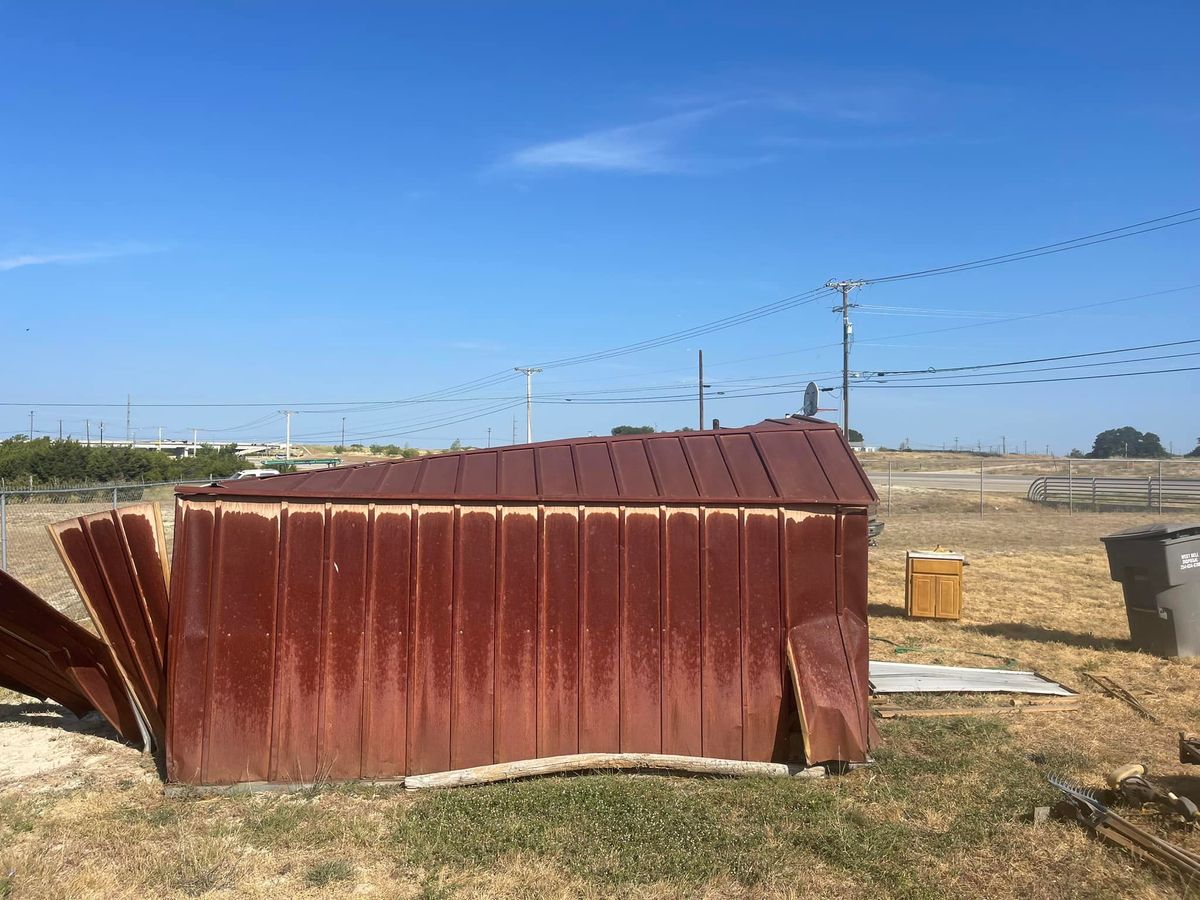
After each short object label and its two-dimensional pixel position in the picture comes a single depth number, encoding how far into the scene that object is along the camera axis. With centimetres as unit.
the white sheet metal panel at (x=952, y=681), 818
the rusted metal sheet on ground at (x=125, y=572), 610
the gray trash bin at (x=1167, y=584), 951
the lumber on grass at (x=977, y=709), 745
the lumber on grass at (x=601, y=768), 582
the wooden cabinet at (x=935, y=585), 1231
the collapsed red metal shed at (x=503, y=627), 592
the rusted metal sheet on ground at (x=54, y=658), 594
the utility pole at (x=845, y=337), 3493
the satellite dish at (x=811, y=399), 1385
